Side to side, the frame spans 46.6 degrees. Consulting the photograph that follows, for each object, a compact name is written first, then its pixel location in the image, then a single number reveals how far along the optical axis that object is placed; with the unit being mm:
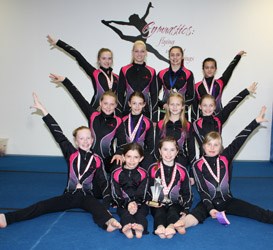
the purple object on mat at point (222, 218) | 2762
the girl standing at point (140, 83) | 3943
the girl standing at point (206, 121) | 3590
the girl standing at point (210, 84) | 4164
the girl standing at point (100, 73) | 4031
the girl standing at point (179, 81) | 4031
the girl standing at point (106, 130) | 3514
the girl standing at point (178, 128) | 3438
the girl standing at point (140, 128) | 3533
